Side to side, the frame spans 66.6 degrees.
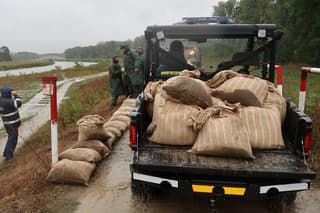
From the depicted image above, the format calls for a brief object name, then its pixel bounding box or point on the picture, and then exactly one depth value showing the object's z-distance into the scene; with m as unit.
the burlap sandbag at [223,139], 2.16
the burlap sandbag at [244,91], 2.57
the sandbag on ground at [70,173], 2.94
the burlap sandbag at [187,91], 2.51
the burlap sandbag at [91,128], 3.42
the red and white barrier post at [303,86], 3.65
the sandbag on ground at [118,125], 4.47
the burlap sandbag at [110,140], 3.84
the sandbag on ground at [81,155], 3.16
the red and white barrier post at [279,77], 4.49
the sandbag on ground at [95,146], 3.38
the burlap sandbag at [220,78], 2.92
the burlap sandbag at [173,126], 2.37
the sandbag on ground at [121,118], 4.75
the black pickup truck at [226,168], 2.07
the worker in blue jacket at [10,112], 4.53
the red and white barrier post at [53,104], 3.24
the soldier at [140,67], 6.51
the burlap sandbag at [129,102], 5.44
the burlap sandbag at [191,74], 2.95
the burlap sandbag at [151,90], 2.73
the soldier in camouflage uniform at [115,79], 7.02
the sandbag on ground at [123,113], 4.94
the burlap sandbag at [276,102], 2.64
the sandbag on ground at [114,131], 4.25
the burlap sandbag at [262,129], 2.35
